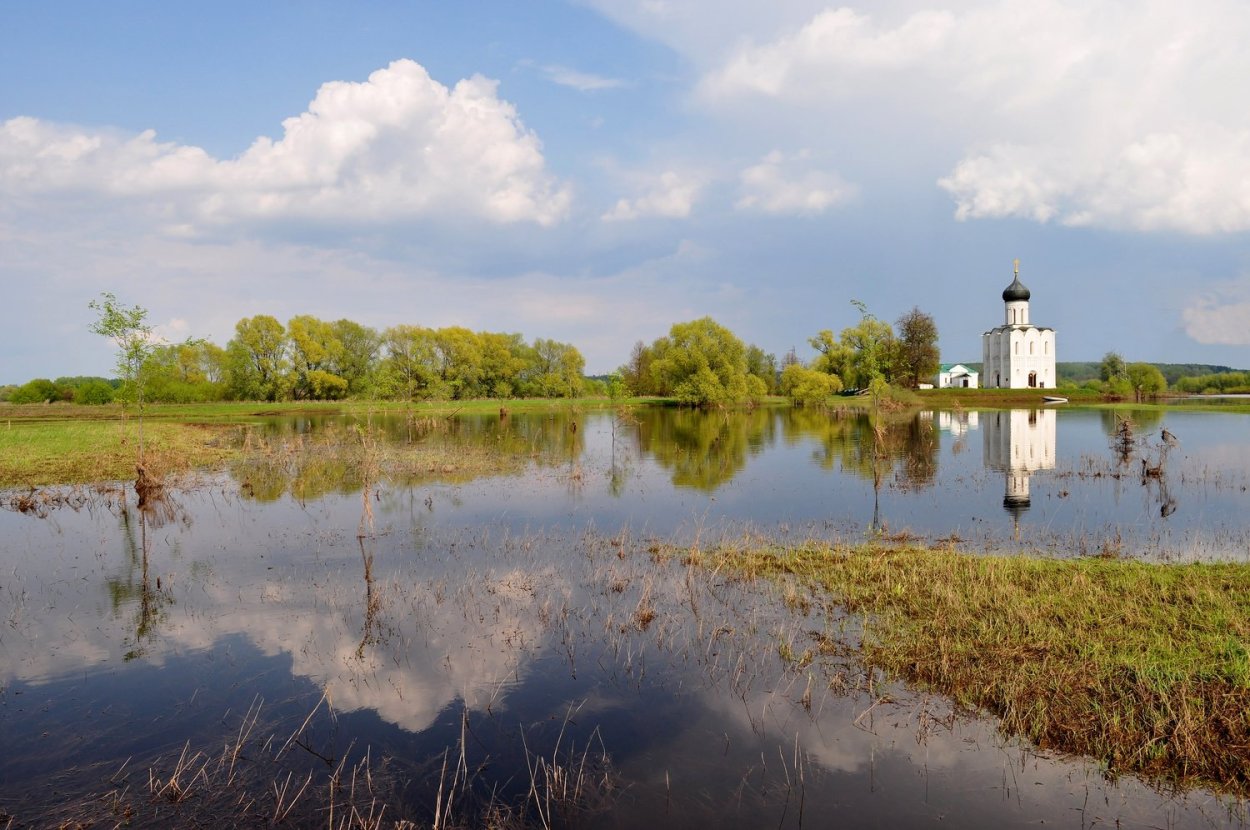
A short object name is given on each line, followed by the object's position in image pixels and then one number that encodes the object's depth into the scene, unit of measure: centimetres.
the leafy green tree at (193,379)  9144
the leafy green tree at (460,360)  10406
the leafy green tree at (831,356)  11925
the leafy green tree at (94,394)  8331
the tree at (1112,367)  12644
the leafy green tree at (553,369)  11294
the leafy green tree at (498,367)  11150
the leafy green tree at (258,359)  9544
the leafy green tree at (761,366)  13788
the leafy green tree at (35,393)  9700
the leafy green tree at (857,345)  10875
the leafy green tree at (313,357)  9756
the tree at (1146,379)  11781
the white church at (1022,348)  12288
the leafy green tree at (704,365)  9200
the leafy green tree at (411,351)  7250
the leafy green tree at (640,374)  12462
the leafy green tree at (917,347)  11538
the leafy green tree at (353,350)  10162
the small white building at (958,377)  15276
